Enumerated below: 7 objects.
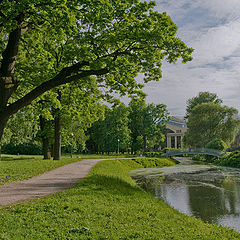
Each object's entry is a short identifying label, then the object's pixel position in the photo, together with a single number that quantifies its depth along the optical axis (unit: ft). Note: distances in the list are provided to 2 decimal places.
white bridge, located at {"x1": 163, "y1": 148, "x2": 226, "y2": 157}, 143.43
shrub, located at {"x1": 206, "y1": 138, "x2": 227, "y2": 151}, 147.54
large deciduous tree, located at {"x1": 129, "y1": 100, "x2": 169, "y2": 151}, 191.21
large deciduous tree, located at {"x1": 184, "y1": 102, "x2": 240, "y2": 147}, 165.99
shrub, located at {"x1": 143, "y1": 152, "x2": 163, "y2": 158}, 169.37
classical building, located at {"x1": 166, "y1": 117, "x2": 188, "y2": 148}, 277.23
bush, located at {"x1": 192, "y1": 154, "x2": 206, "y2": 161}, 166.94
